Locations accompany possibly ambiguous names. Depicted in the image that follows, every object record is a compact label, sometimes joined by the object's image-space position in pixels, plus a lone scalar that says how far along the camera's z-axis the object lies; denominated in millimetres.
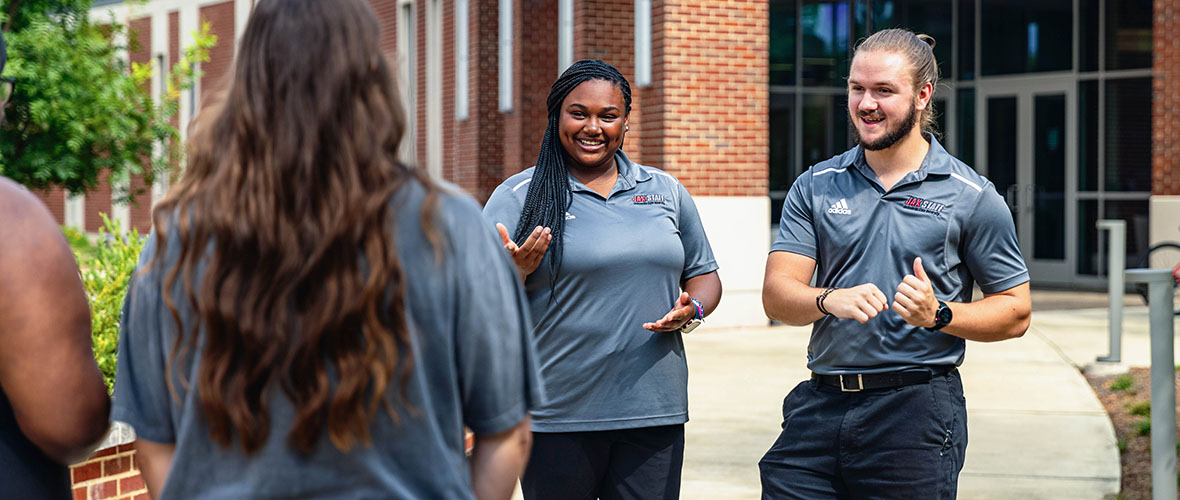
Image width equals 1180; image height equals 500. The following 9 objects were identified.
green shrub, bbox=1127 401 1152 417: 8148
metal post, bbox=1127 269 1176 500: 4910
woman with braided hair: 3654
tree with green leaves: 11805
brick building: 12602
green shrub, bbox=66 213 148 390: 5715
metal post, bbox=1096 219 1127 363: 9562
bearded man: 3439
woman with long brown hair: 1756
